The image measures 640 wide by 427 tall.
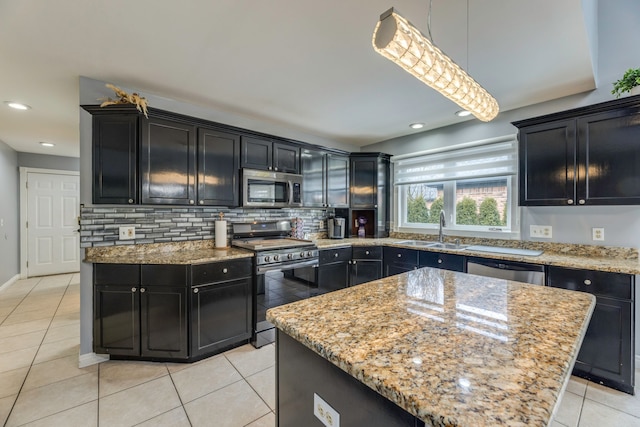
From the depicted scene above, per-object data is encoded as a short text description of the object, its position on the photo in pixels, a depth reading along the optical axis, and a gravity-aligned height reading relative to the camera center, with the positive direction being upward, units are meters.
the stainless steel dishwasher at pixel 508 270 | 2.33 -0.51
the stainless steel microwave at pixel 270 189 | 3.05 +0.29
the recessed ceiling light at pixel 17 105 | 2.91 +1.16
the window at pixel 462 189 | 3.09 +0.31
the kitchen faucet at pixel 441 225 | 3.47 -0.15
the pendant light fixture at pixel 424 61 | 0.97 +0.61
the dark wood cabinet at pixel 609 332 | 1.98 -0.86
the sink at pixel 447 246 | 3.19 -0.38
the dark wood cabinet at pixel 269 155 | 3.05 +0.68
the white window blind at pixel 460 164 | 3.07 +0.62
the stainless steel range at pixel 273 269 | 2.71 -0.57
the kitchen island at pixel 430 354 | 0.61 -0.40
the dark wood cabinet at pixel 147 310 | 2.31 -0.80
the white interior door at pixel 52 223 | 5.17 -0.17
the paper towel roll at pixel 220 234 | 3.05 -0.22
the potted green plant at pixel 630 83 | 2.07 +0.98
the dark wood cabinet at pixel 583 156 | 2.13 +0.48
